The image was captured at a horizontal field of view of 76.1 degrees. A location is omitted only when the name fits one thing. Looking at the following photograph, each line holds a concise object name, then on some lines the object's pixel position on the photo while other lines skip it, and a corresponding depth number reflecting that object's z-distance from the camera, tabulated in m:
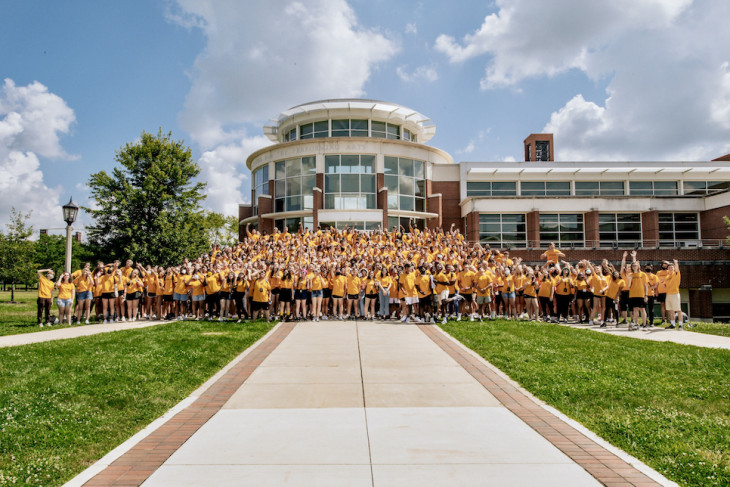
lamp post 15.17
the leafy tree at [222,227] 55.71
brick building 33.47
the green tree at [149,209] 30.95
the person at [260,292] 13.95
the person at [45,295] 14.08
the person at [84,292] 14.59
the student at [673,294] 13.62
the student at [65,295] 14.04
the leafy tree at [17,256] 27.98
